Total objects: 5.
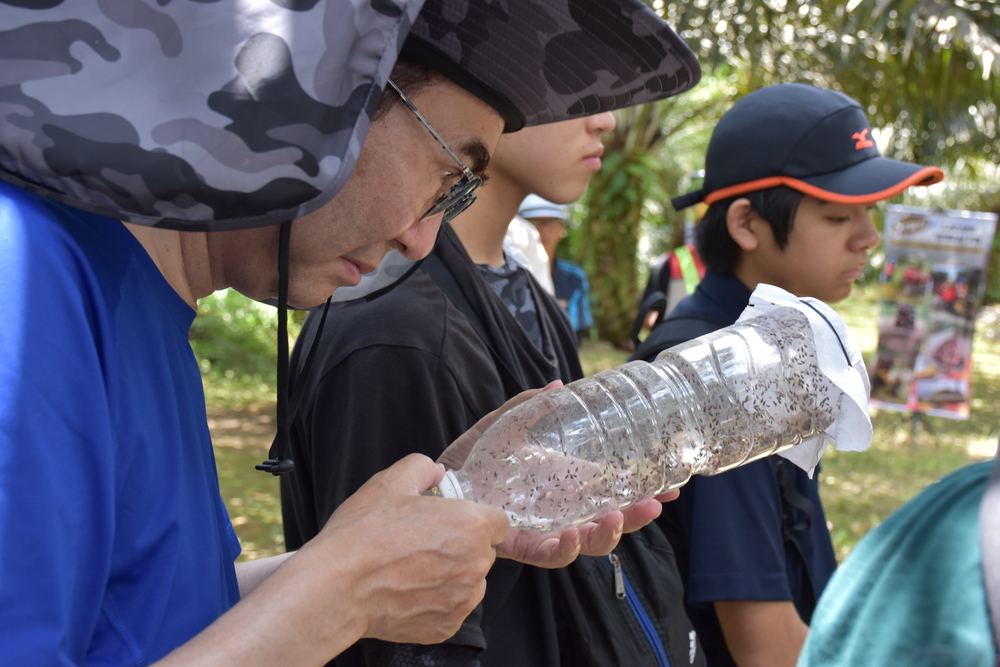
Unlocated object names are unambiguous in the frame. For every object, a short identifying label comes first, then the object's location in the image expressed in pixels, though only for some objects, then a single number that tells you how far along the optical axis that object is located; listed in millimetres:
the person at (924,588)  373
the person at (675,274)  2337
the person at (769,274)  831
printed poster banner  2967
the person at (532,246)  1686
